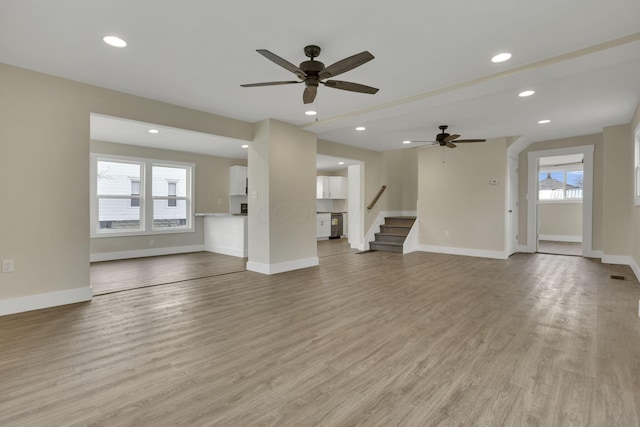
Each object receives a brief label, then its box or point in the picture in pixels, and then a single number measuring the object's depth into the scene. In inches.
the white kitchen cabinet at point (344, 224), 431.2
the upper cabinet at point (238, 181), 339.0
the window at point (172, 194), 303.3
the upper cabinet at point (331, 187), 423.8
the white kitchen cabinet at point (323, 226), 400.9
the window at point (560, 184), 372.5
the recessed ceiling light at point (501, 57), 117.3
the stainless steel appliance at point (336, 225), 419.2
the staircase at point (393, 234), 302.7
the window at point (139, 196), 263.0
